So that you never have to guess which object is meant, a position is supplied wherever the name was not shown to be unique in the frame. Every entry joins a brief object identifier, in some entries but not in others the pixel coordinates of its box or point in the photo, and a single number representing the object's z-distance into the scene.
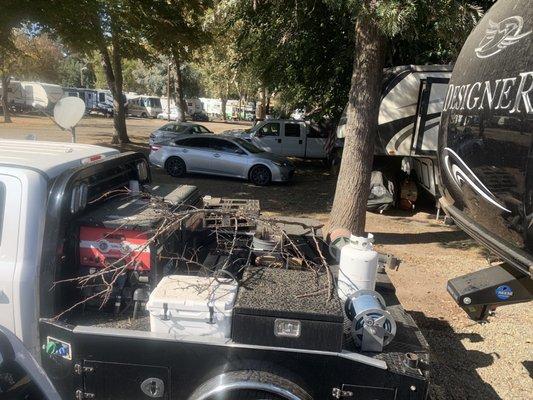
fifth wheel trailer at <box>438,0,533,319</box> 2.39
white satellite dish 5.09
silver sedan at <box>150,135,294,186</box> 14.45
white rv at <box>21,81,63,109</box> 43.32
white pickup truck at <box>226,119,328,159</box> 19.89
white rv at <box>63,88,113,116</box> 51.72
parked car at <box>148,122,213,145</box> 19.59
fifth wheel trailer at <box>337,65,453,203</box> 9.84
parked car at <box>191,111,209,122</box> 53.77
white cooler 2.73
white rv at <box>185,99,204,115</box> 56.84
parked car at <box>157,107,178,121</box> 51.19
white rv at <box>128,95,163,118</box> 54.12
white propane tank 3.22
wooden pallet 3.60
